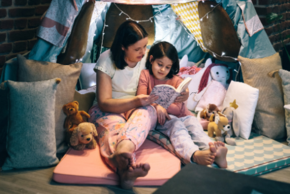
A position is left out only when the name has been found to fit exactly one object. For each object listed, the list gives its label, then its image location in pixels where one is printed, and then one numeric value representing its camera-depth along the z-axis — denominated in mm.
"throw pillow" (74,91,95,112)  1854
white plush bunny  2258
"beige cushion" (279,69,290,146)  1875
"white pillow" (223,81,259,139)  1866
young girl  1438
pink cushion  1370
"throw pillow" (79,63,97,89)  2219
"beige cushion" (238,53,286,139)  1914
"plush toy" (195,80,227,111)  2150
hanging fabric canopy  2111
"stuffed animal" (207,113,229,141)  1805
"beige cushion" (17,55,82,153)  1640
